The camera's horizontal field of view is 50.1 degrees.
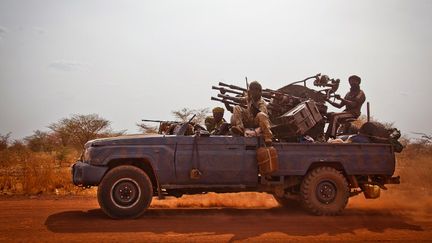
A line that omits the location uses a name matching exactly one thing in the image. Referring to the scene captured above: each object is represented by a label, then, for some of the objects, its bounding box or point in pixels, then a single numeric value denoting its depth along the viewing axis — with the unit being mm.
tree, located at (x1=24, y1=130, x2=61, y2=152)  31100
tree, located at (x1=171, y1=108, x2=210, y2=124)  24964
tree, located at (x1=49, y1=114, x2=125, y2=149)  28222
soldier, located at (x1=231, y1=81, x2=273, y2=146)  8828
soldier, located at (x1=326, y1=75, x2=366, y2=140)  10094
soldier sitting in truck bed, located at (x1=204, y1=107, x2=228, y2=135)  9969
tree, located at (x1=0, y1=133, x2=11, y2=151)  25728
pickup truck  7824
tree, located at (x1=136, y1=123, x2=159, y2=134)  19683
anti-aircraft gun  9141
